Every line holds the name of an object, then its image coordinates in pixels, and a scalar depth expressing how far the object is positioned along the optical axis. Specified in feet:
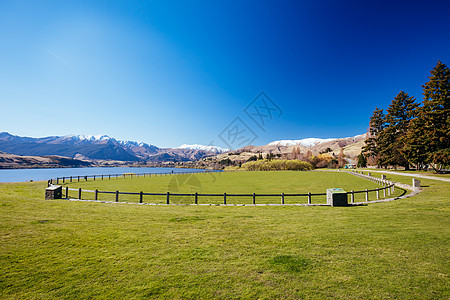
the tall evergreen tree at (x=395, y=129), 164.55
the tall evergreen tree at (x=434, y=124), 99.91
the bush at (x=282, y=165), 324.80
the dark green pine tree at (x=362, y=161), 309.22
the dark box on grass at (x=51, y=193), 52.80
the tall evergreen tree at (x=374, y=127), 214.48
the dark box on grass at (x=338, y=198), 44.04
